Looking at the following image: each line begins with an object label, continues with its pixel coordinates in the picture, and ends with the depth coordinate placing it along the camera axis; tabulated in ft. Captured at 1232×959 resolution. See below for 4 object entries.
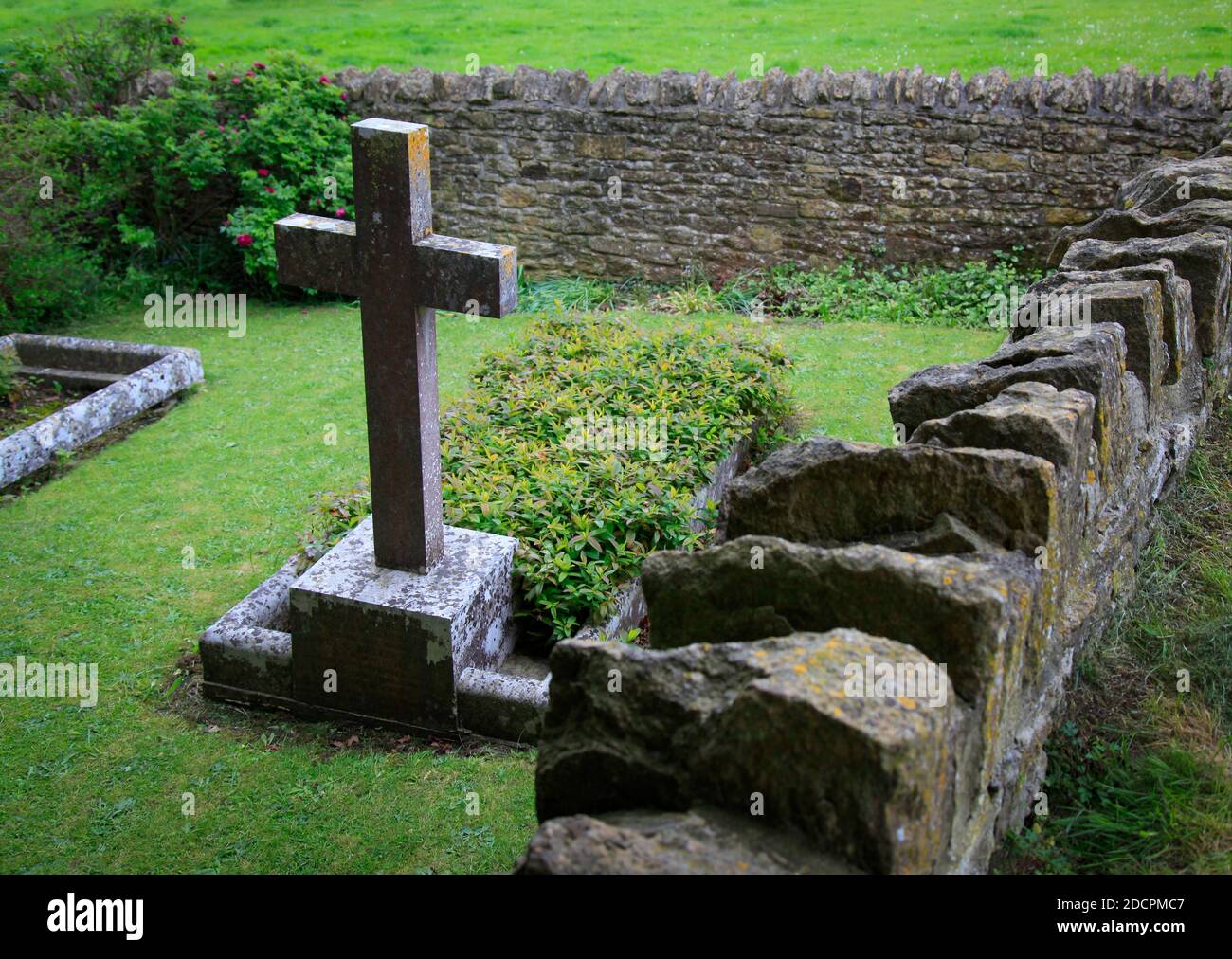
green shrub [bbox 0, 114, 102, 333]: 31.62
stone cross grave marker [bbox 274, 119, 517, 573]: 14.57
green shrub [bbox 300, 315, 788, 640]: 17.79
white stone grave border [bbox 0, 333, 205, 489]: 23.99
